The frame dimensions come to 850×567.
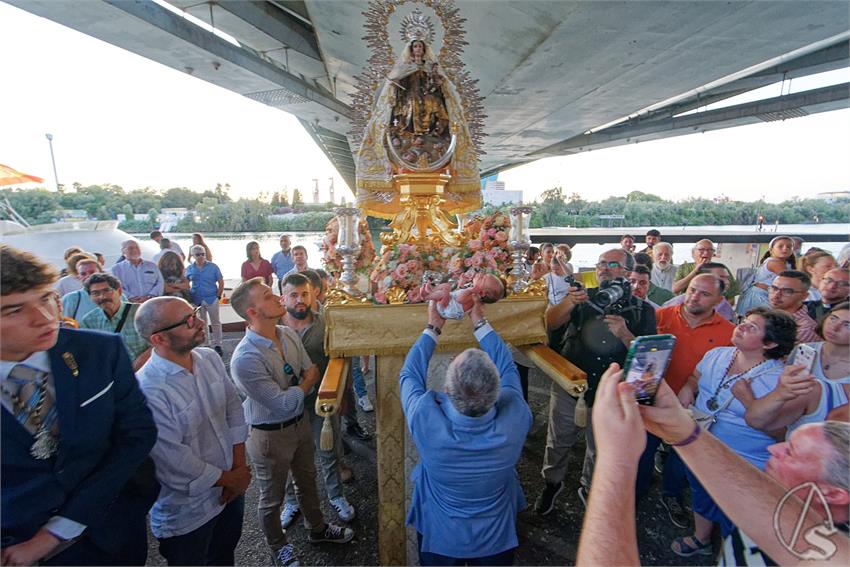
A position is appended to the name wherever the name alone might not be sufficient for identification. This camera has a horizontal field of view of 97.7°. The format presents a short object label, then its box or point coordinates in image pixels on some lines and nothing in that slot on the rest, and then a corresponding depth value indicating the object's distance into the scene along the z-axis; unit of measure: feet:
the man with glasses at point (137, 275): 17.51
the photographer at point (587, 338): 9.53
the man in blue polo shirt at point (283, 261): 25.12
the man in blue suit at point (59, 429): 4.51
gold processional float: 8.55
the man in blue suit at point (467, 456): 5.20
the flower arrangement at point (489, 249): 10.75
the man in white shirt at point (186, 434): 6.10
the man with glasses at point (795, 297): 10.05
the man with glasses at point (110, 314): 10.29
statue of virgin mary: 12.58
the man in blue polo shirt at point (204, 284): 20.90
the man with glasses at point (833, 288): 10.22
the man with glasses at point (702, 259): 15.20
